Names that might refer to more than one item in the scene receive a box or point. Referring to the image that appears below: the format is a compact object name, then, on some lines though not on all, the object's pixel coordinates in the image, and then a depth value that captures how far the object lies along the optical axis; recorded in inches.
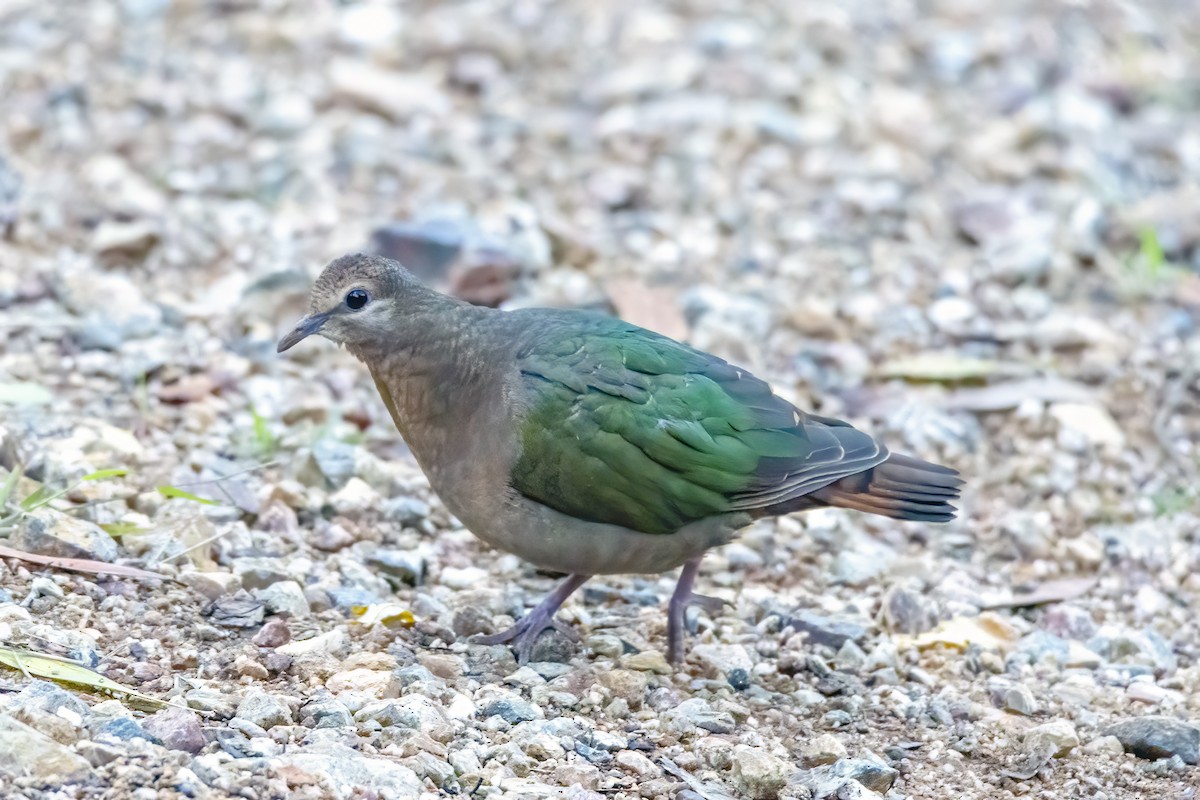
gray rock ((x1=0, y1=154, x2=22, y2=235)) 528.1
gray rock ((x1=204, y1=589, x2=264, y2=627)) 343.9
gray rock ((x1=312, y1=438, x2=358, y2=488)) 423.5
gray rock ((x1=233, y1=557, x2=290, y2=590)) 363.6
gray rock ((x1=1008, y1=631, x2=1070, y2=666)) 394.0
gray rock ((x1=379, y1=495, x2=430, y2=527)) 418.0
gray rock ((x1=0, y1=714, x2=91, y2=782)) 259.1
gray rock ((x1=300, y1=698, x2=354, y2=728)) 302.8
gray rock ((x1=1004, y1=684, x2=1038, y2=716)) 362.0
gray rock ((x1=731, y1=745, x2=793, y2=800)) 310.2
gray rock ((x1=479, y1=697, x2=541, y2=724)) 323.3
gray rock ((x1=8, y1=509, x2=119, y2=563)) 348.5
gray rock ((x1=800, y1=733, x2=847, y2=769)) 327.0
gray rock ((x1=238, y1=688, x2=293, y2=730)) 296.2
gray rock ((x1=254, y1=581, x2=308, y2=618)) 353.7
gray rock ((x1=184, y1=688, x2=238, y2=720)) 296.7
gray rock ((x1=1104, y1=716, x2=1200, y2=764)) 339.0
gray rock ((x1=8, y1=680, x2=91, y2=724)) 279.1
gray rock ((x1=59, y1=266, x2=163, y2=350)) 473.1
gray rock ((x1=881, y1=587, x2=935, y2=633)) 400.5
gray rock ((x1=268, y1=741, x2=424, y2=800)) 276.1
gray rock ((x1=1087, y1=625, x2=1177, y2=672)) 396.8
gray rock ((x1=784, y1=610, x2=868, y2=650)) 386.3
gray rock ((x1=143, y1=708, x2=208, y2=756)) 278.5
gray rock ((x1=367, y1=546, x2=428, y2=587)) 390.9
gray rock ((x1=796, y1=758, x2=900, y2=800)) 313.0
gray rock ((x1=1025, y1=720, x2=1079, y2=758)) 337.4
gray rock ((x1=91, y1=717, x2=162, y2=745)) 274.9
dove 353.1
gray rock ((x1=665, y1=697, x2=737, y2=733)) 335.9
